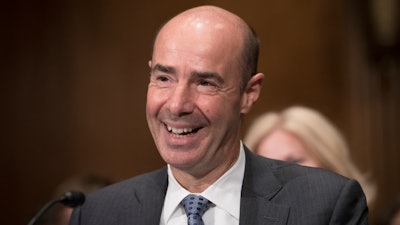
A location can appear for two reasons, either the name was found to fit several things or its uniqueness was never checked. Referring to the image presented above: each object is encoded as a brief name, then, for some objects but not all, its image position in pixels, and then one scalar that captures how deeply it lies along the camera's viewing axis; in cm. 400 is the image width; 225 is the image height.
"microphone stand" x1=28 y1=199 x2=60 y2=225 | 450
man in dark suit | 488
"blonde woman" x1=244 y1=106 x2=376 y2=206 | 726
